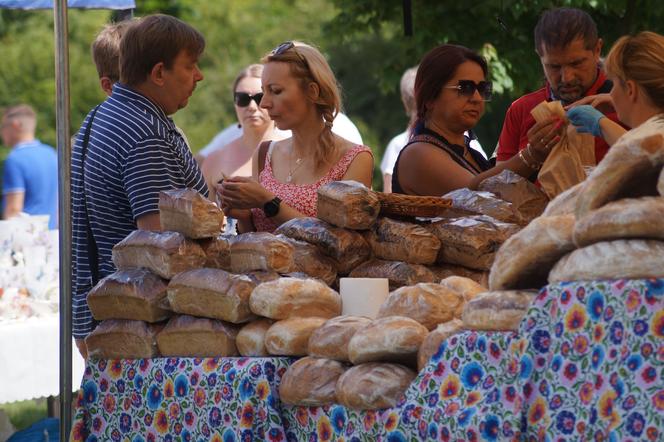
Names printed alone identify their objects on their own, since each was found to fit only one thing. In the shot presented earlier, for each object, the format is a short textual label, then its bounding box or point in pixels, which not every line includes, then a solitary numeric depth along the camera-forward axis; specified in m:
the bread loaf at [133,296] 6.14
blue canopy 9.47
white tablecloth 9.72
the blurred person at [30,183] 14.30
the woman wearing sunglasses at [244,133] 10.87
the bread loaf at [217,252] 6.29
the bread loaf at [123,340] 6.15
